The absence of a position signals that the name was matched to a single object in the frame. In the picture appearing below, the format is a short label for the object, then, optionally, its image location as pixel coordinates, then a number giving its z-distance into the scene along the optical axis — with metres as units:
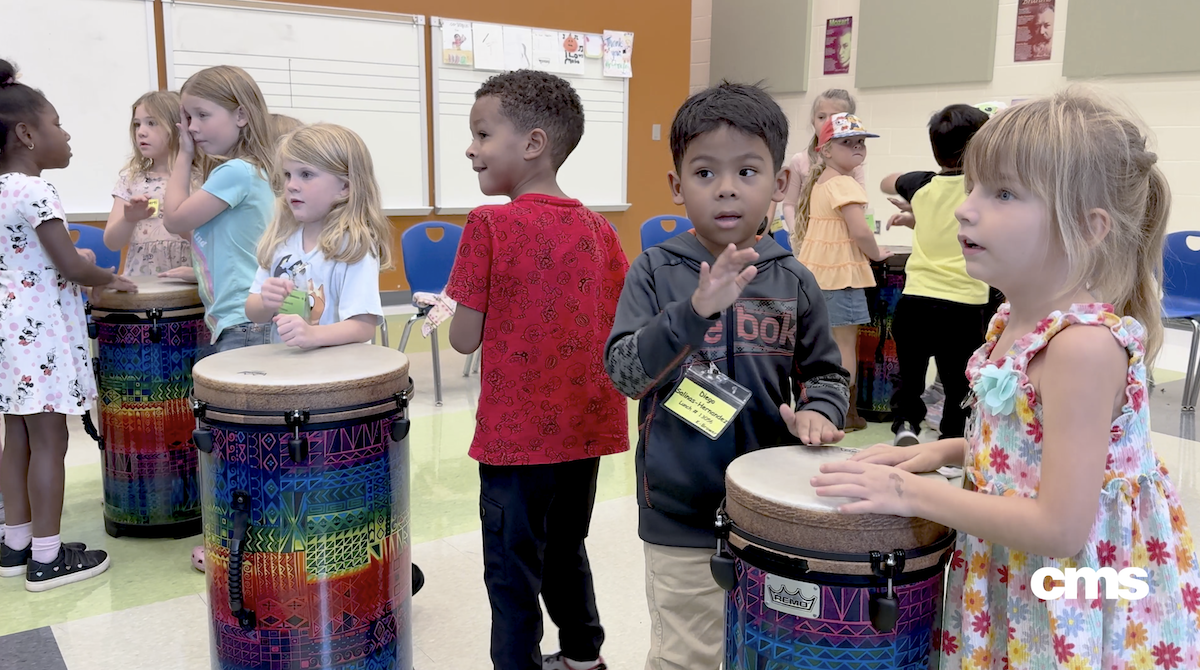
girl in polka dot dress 2.24
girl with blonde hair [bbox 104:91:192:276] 2.79
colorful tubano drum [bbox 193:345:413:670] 1.54
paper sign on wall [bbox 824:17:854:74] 6.95
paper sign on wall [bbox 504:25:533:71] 6.47
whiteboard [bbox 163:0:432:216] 5.40
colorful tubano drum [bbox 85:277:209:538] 2.47
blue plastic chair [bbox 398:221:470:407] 4.15
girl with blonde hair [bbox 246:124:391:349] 1.88
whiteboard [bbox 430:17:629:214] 6.31
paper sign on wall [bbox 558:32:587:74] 6.77
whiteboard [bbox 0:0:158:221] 4.91
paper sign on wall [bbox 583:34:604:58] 6.88
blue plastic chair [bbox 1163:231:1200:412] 4.04
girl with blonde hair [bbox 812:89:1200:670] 0.97
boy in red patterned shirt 1.57
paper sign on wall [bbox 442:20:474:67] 6.21
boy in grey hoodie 1.28
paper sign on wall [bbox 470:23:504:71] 6.33
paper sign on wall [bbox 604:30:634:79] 7.00
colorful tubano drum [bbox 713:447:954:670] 1.04
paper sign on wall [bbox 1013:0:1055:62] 5.69
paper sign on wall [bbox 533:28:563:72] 6.62
